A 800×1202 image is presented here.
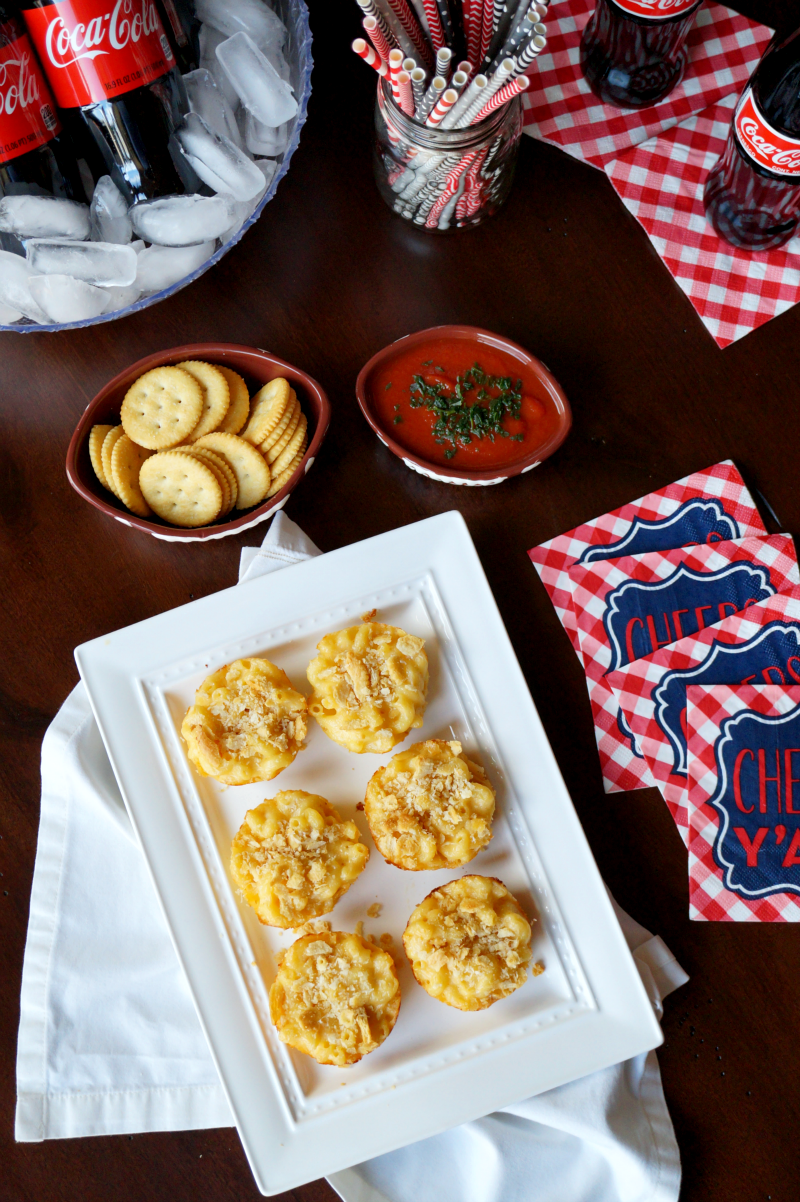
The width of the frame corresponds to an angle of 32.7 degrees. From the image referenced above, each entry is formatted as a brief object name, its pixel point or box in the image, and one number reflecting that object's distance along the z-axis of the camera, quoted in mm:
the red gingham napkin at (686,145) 782
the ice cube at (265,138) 728
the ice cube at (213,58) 724
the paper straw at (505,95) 645
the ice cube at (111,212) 720
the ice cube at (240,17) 720
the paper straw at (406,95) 657
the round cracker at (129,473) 732
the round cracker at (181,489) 726
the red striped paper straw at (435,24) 669
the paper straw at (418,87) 655
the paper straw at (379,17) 636
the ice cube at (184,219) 705
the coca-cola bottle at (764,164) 709
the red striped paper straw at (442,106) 652
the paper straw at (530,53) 633
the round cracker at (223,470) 731
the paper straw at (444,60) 654
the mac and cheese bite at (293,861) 724
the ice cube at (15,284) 695
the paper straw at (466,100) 653
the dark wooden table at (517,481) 759
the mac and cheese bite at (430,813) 728
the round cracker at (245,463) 736
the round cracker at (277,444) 737
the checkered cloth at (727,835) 756
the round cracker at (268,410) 734
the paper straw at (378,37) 643
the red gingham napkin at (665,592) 772
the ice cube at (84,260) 699
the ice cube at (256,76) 710
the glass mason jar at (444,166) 696
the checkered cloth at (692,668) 765
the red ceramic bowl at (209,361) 728
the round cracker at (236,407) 750
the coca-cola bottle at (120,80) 664
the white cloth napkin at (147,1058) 742
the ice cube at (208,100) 715
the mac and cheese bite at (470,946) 720
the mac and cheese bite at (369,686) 734
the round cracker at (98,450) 741
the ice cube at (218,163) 707
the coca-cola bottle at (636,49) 723
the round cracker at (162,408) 739
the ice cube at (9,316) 705
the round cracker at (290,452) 740
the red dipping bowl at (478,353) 743
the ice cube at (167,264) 706
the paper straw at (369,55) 637
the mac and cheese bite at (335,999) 715
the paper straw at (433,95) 660
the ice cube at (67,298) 690
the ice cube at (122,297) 710
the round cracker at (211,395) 741
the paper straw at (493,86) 647
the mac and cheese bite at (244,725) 729
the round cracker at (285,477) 742
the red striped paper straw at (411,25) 664
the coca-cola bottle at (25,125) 670
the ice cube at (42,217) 697
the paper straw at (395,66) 648
